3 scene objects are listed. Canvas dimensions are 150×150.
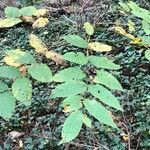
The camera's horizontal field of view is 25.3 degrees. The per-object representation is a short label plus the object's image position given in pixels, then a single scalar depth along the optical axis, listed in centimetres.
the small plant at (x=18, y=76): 110
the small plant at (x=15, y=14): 139
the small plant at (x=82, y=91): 102
